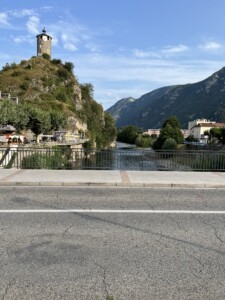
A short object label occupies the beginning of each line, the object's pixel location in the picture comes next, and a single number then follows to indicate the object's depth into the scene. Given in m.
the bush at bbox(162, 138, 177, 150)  57.61
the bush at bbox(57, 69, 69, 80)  89.22
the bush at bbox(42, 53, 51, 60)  96.73
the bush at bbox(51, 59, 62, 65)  94.48
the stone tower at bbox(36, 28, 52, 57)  98.99
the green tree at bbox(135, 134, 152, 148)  91.25
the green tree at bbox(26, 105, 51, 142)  43.59
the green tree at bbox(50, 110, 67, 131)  55.02
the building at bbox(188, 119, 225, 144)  117.17
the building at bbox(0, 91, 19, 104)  68.11
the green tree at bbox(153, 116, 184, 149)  68.95
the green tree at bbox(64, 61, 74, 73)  95.20
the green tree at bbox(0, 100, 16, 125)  32.02
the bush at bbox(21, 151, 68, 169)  11.91
